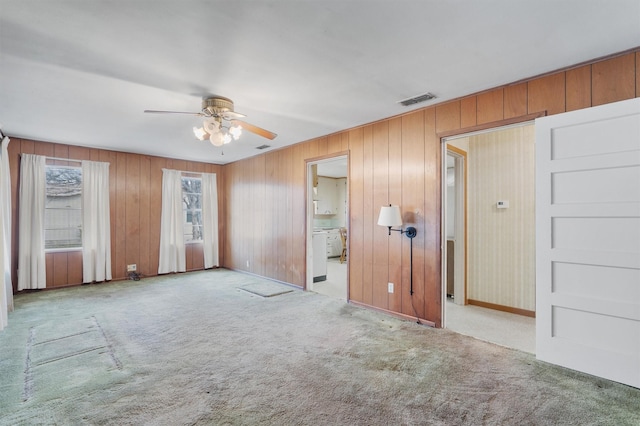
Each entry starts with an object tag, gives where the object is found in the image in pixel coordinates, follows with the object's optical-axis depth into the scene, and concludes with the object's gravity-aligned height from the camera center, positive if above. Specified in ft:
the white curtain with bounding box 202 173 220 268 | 22.99 -0.48
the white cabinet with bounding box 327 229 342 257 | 30.01 -3.11
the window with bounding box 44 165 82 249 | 17.35 +0.33
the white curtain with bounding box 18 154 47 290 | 16.12 -0.65
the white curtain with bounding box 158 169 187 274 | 21.08 -0.92
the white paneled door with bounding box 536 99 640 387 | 7.19 -0.75
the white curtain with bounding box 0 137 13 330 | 11.45 -1.01
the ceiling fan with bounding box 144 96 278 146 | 10.02 +3.10
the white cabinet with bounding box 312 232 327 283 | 19.53 -2.92
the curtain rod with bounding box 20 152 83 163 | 17.05 +3.17
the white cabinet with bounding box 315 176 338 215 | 31.55 +1.67
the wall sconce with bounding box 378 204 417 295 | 11.86 -0.31
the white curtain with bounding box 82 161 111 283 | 18.01 -0.59
